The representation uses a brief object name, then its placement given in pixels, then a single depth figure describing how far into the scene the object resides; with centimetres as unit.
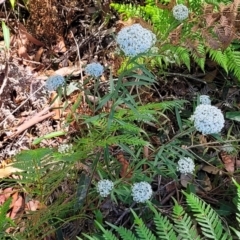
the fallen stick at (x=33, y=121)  255
